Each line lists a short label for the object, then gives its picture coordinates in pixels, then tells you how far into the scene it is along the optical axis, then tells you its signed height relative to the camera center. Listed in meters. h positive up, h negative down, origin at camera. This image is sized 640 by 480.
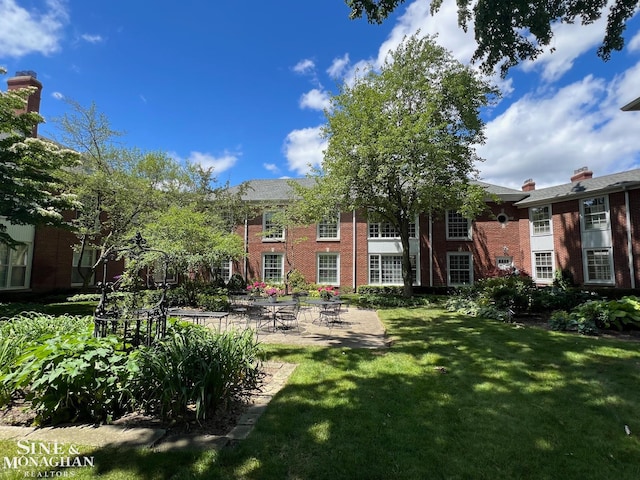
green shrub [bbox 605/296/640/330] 8.64 -1.17
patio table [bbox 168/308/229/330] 7.62 -1.10
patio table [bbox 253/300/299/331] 9.02 -0.97
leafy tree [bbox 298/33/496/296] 13.75 +5.75
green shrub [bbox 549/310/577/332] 8.88 -1.43
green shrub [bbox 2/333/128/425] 3.29 -1.18
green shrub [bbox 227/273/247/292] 20.62 -0.90
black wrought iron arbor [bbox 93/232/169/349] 4.32 -0.70
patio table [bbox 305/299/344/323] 9.77 -1.00
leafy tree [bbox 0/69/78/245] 8.97 +3.02
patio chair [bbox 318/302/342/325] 10.11 -1.63
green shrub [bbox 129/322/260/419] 3.38 -1.17
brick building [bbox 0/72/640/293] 17.06 +1.74
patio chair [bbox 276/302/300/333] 9.34 -1.66
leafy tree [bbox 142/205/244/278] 11.46 +1.12
